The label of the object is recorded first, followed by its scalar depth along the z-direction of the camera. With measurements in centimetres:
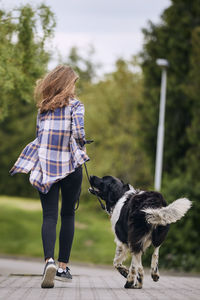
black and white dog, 1074
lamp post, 3572
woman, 1051
